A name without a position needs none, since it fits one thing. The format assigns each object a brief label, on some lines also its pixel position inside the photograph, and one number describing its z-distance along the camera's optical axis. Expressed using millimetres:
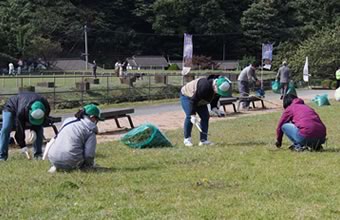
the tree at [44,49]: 83688
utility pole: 93212
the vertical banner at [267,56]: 31884
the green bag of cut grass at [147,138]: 11909
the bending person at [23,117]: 9312
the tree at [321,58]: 50125
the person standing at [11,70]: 60188
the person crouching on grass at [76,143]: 8352
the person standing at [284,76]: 26953
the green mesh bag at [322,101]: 24816
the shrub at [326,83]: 44522
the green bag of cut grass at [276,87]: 28866
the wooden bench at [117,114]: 16142
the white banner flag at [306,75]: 40562
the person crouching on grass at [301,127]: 10398
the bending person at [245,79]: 23812
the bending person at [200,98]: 11273
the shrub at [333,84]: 43619
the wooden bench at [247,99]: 23547
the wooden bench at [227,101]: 21797
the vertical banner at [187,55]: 28341
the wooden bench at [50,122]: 10223
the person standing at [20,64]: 69412
